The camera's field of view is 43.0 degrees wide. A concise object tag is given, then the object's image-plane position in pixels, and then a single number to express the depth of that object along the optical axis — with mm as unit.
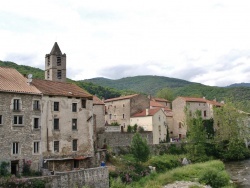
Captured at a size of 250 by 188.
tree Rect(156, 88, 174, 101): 120688
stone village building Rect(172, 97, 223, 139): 72812
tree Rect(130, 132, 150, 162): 42344
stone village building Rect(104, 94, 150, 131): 67312
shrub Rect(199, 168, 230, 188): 38312
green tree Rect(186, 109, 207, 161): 57156
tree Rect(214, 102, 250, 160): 62722
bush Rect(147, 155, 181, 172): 46344
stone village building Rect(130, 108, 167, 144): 60562
